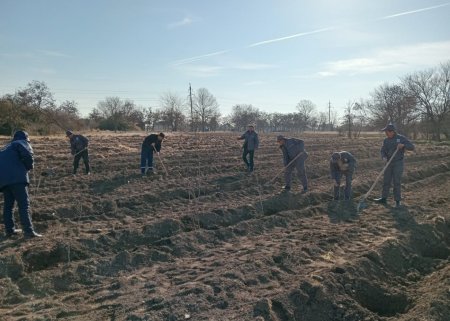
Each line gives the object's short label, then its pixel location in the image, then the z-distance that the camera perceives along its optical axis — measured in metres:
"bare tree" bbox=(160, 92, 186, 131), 58.36
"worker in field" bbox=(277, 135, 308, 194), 11.48
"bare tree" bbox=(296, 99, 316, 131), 89.88
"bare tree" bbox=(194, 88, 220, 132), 66.82
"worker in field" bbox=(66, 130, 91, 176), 13.14
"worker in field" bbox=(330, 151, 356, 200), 10.27
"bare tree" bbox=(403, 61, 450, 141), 44.38
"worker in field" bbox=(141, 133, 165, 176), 13.52
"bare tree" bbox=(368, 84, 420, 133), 46.69
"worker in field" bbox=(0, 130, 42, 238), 7.38
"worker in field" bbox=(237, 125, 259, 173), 13.97
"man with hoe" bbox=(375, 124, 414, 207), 9.77
